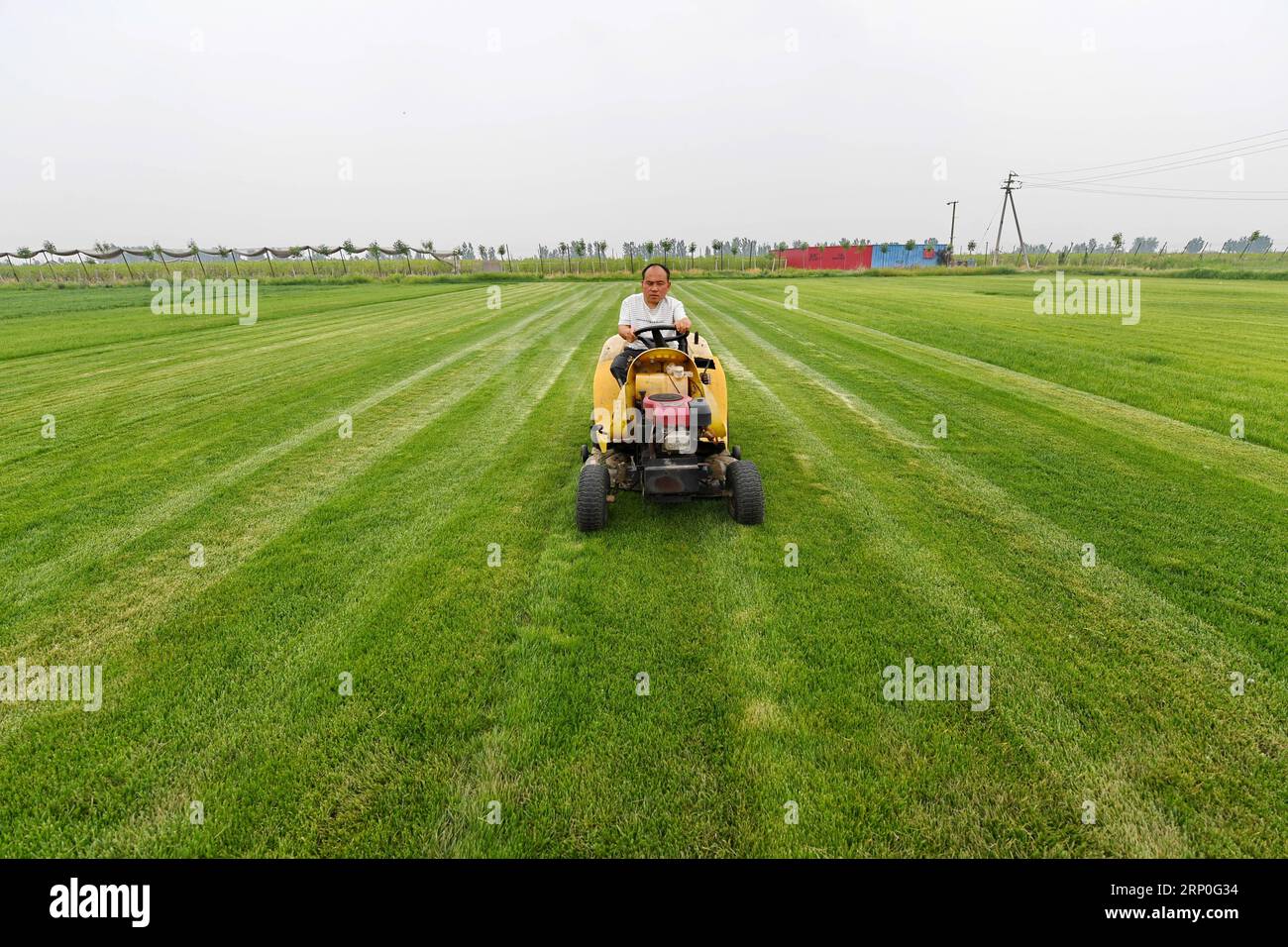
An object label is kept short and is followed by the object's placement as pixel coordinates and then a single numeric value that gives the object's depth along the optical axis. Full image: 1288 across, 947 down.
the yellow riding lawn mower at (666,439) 4.45
